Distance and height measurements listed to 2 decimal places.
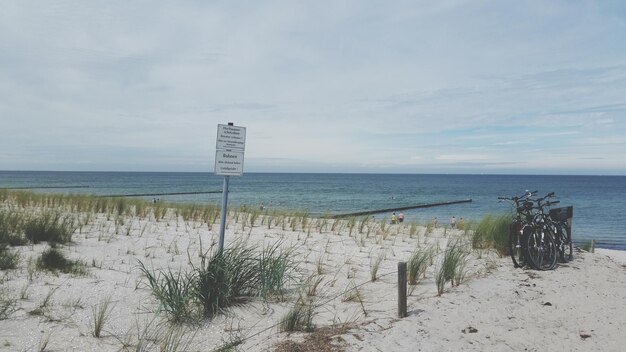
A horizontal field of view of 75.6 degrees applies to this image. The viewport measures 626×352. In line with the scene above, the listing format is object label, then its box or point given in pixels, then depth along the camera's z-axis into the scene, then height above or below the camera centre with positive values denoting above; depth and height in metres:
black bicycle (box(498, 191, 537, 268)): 6.71 -0.71
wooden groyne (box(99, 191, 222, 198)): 47.02 -3.46
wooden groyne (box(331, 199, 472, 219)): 30.50 -2.27
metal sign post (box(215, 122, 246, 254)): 4.82 +0.20
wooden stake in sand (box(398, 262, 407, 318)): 4.25 -1.13
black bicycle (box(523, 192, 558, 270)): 6.72 -0.96
